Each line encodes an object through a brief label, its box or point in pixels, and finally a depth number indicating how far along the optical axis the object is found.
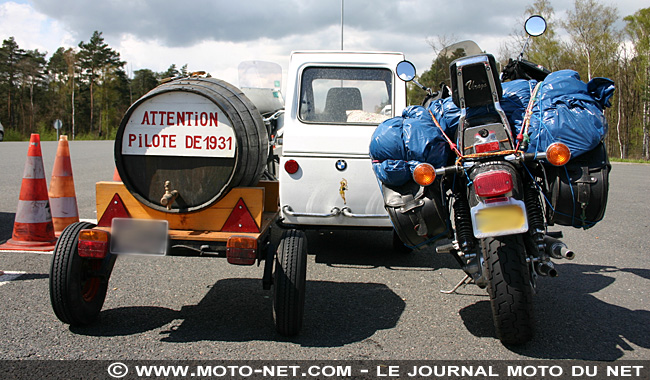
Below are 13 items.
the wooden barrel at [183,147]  3.31
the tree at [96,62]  61.56
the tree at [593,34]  34.75
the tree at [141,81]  75.06
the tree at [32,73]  56.78
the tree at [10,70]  54.71
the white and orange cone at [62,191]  5.62
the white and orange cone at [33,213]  5.01
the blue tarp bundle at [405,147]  3.27
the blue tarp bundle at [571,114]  3.03
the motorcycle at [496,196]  2.90
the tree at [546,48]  36.00
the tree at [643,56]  32.53
